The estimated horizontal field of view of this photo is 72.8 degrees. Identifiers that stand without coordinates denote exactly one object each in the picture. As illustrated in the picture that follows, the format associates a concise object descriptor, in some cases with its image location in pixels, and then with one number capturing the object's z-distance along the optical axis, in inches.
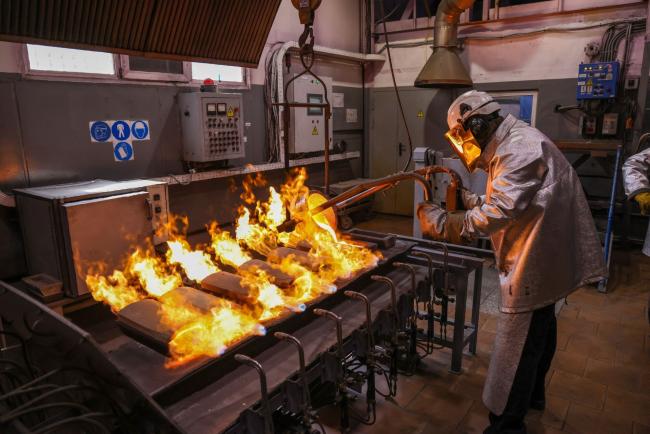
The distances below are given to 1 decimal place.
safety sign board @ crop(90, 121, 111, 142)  149.2
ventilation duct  221.0
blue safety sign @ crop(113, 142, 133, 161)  157.0
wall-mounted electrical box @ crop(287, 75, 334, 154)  223.6
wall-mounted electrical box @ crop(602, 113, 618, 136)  208.2
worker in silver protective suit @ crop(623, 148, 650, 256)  116.6
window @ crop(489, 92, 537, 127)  237.1
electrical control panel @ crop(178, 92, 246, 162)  167.2
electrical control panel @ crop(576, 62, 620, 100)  199.9
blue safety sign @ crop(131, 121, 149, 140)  162.2
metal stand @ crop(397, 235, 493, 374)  108.5
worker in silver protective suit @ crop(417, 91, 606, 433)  79.7
